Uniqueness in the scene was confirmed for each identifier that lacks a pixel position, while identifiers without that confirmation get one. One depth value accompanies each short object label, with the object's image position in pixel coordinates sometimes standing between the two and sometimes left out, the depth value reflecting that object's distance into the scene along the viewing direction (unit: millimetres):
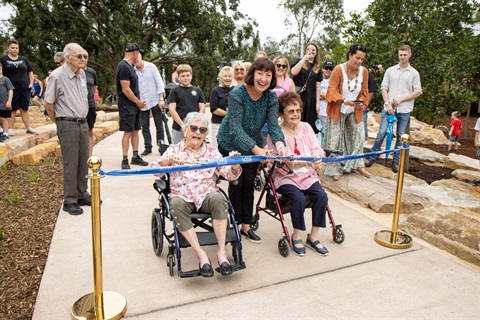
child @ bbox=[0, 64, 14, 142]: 6605
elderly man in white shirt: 6492
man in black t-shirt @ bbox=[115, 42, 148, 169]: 5590
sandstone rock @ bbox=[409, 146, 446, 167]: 7319
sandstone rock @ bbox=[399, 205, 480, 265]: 3453
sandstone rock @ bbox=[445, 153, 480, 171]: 6696
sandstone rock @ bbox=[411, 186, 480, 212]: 4758
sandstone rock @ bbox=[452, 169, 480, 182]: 5900
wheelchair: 2855
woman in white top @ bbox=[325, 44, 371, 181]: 5066
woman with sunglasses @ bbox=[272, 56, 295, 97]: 4863
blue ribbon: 2545
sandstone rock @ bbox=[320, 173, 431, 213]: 4656
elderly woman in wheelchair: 2855
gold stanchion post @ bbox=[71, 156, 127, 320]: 2311
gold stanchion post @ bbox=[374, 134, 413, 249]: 3605
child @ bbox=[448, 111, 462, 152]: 9820
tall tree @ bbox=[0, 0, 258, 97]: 18000
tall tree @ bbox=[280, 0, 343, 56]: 35469
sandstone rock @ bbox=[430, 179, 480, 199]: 5492
